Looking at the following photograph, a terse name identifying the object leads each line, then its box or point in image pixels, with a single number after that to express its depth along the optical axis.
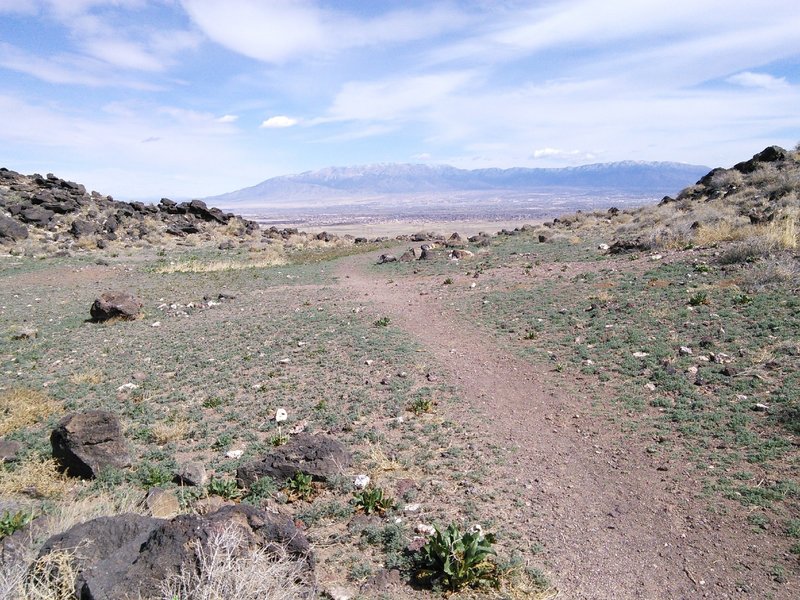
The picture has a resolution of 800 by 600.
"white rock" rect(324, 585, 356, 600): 4.29
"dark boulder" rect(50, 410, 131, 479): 6.34
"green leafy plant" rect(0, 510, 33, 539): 4.47
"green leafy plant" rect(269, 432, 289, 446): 7.08
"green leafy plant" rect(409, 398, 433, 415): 7.95
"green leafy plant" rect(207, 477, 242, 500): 5.83
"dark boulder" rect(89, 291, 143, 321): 14.27
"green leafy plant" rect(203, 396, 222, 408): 8.47
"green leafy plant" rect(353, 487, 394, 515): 5.51
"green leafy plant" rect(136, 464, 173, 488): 6.14
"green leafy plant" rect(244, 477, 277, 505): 5.75
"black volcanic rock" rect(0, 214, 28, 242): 29.31
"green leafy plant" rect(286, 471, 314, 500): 5.84
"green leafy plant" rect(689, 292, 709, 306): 10.91
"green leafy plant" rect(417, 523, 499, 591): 4.39
